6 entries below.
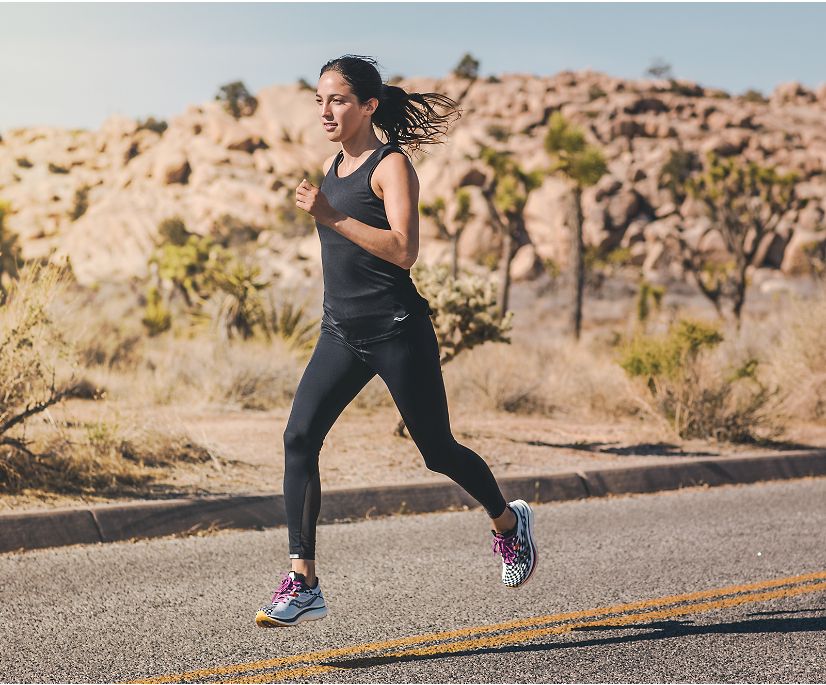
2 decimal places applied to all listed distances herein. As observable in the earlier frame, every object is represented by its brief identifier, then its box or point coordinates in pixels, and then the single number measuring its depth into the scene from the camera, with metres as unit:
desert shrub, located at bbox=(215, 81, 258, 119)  94.76
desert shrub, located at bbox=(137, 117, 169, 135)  99.88
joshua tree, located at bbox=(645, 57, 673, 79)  110.88
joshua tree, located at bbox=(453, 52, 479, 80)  109.84
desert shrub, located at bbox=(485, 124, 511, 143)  82.65
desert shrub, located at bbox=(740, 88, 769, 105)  104.50
